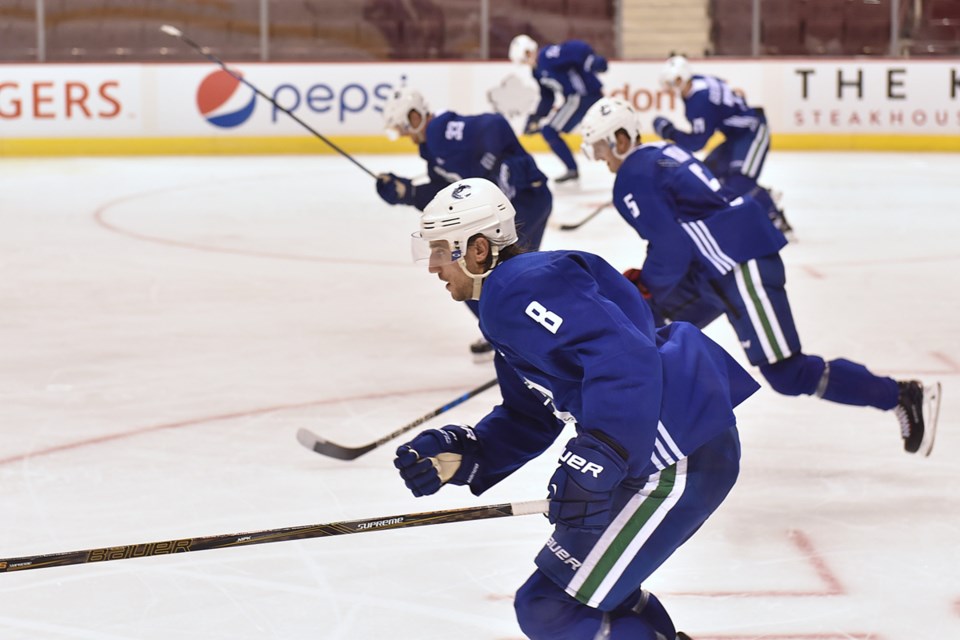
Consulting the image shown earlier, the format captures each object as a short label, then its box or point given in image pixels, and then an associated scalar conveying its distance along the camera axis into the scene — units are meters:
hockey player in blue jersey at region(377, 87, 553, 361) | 10.99
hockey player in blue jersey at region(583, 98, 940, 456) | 7.95
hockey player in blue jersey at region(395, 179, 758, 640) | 4.17
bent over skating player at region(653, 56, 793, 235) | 16.81
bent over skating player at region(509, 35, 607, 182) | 22.27
